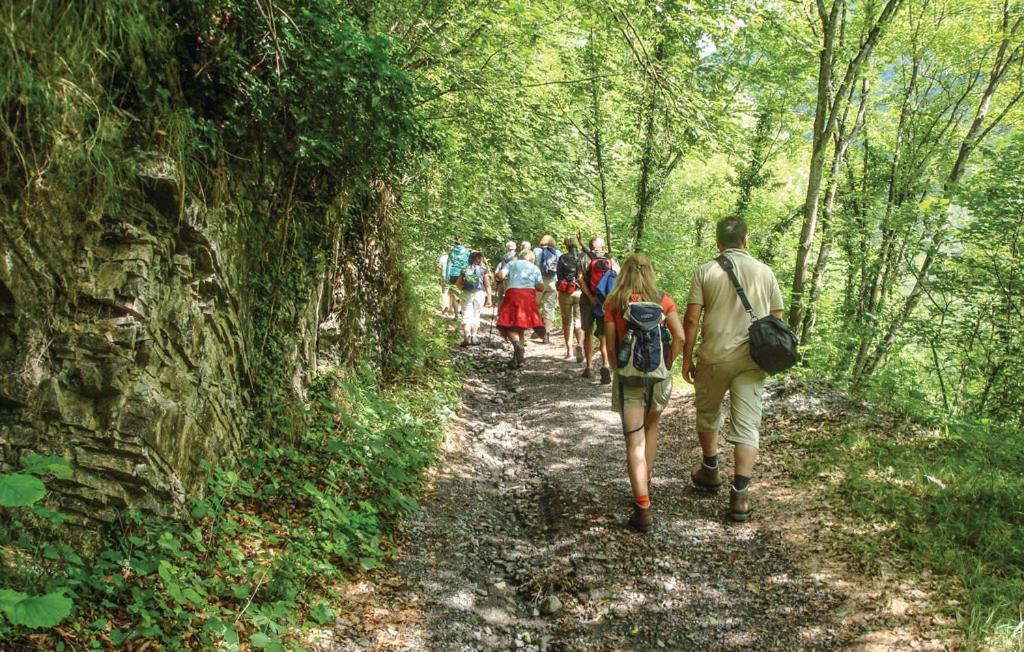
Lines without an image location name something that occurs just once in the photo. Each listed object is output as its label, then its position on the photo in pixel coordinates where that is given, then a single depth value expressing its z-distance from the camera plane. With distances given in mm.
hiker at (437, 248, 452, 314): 15059
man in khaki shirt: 5297
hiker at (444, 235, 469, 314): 14758
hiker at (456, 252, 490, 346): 12609
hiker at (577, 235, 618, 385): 9523
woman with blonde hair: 5211
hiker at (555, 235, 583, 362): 11750
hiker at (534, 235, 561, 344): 13891
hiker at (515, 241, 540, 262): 11758
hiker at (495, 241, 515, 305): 13479
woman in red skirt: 11414
